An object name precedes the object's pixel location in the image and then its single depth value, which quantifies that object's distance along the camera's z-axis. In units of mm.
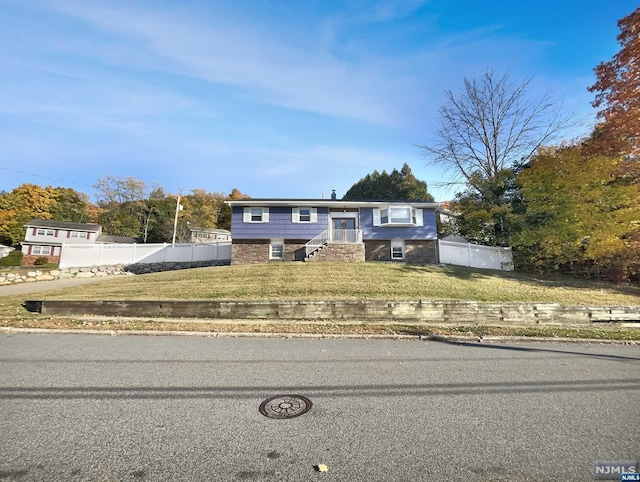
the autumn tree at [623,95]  13305
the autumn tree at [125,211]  55688
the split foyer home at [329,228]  23234
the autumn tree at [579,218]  14688
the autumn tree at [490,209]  22359
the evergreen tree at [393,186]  47719
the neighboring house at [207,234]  48750
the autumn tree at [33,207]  49247
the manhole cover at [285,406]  3520
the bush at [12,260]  32025
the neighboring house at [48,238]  41750
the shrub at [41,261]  36456
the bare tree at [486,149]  26859
